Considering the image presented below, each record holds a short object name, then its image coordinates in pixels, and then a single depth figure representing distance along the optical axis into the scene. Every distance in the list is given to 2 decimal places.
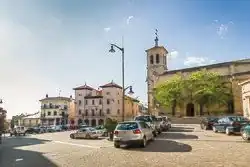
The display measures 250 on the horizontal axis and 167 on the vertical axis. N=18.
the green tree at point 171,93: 39.81
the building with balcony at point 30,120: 63.13
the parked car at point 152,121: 14.58
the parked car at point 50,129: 36.81
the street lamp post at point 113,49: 15.22
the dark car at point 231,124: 14.21
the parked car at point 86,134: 18.09
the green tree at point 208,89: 36.89
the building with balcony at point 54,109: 59.66
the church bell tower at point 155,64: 47.18
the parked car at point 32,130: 34.95
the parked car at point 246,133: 10.89
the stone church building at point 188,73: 38.70
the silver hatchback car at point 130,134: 10.12
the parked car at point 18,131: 29.06
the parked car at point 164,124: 17.72
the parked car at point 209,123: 20.08
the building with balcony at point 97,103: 54.05
